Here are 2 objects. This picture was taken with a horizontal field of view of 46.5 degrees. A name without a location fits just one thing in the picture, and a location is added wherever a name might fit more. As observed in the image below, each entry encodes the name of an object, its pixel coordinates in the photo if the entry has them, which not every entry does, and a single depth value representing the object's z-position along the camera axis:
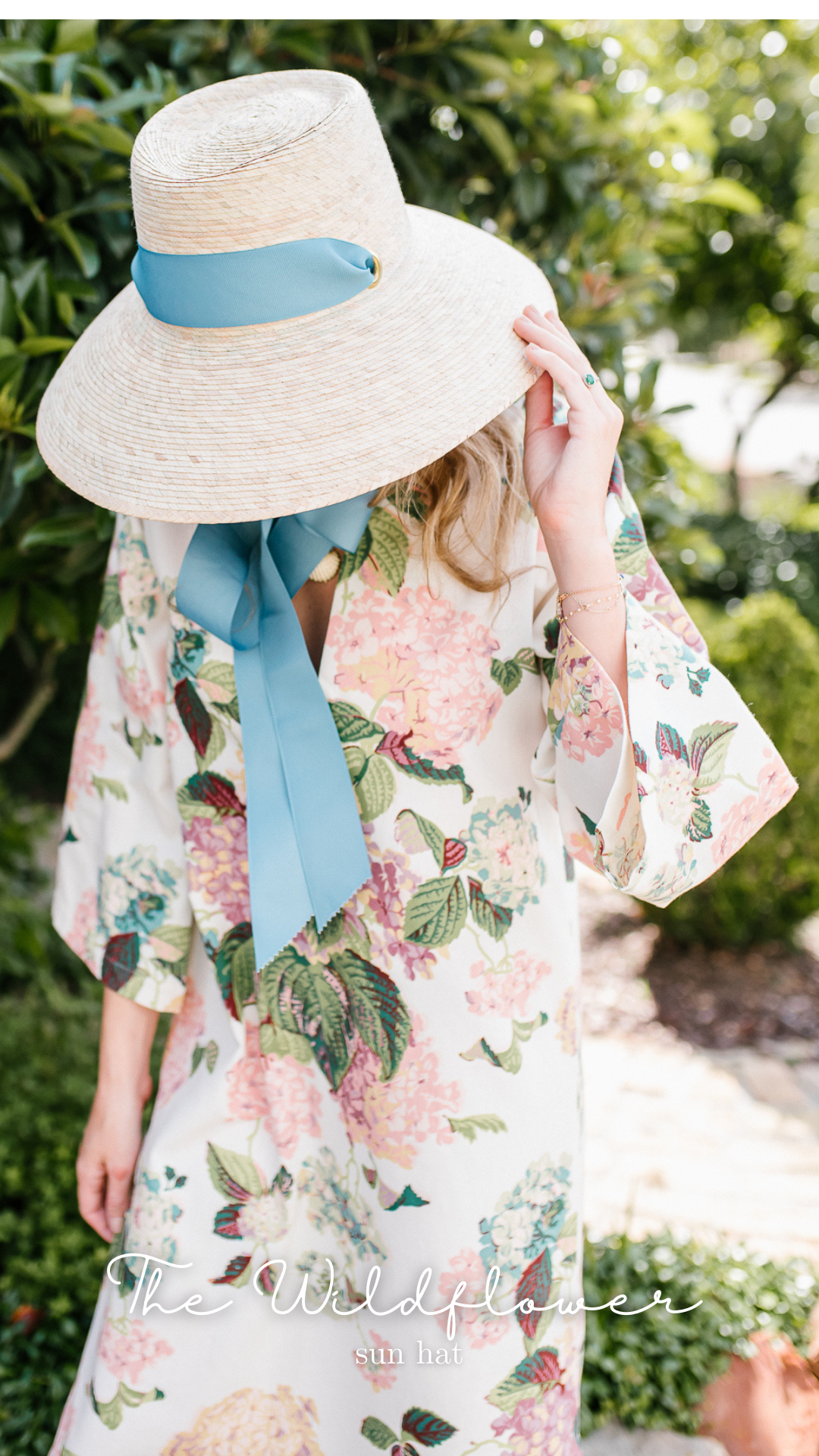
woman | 1.01
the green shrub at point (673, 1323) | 1.98
